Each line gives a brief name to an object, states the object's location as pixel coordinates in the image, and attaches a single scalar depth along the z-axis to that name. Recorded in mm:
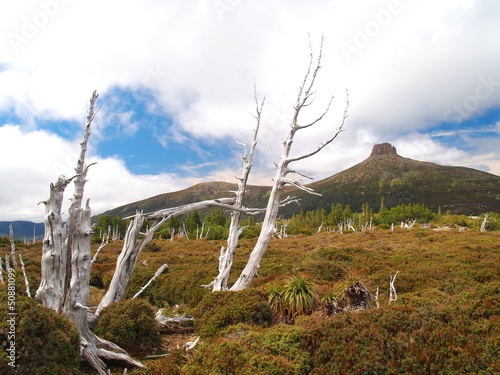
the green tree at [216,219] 71031
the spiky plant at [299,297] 8234
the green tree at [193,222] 69462
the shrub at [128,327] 7332
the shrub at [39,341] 4117
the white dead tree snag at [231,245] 9250
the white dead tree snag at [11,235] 7914
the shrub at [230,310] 7266
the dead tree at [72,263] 5609
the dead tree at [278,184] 8789
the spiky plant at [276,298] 8398
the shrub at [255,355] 4441
